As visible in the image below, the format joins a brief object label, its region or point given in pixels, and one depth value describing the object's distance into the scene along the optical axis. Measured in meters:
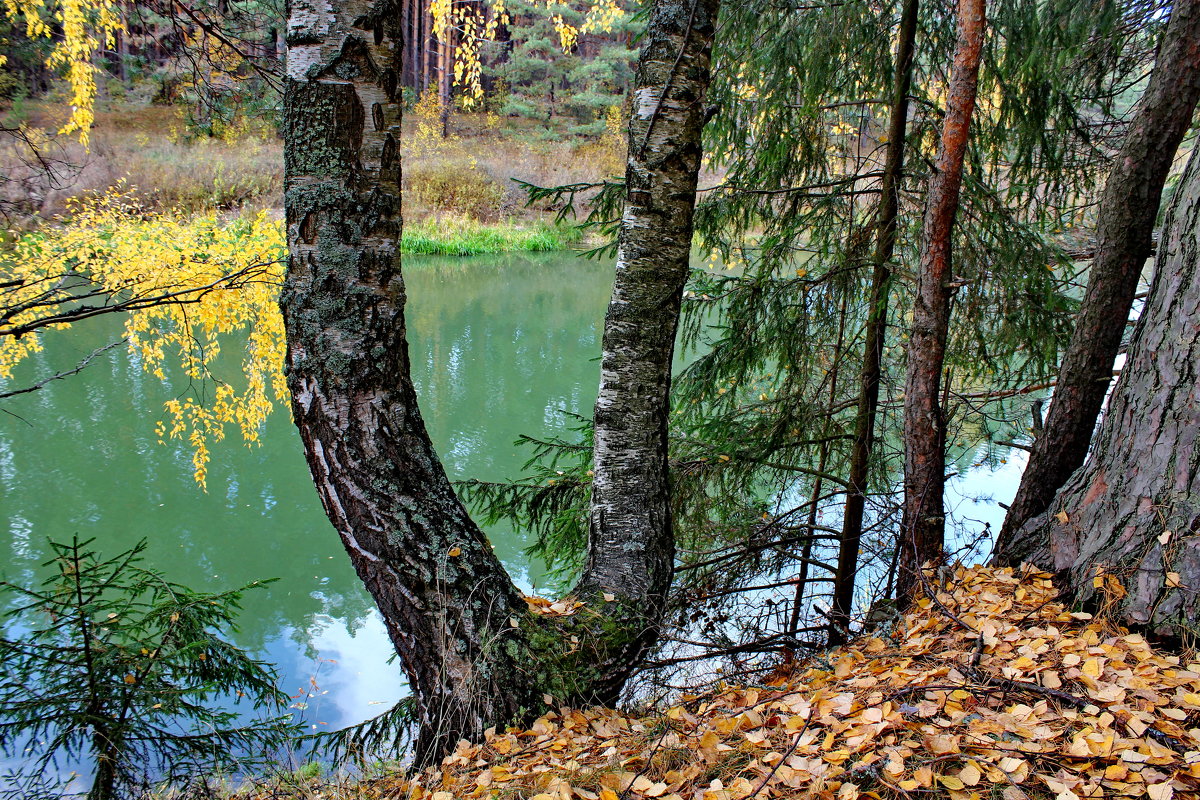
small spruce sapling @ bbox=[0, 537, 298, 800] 2.24
